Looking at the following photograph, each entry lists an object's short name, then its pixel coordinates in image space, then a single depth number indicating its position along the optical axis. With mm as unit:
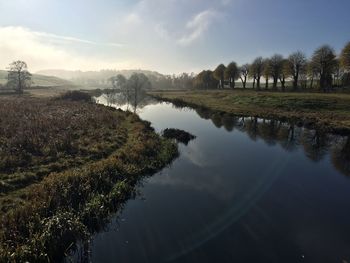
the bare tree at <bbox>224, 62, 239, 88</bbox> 135625
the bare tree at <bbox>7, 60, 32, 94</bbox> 120012
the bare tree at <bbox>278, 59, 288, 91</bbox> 105125
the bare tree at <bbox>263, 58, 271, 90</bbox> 111938
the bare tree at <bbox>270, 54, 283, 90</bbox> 109812
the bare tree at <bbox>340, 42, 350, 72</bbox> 84838
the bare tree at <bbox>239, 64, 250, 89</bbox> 134750
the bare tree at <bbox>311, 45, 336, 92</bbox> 94562
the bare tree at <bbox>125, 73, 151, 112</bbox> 106212
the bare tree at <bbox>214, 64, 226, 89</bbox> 146225
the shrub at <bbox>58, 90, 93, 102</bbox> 83375
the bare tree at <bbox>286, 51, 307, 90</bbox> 104375
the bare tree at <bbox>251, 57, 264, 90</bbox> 120688
